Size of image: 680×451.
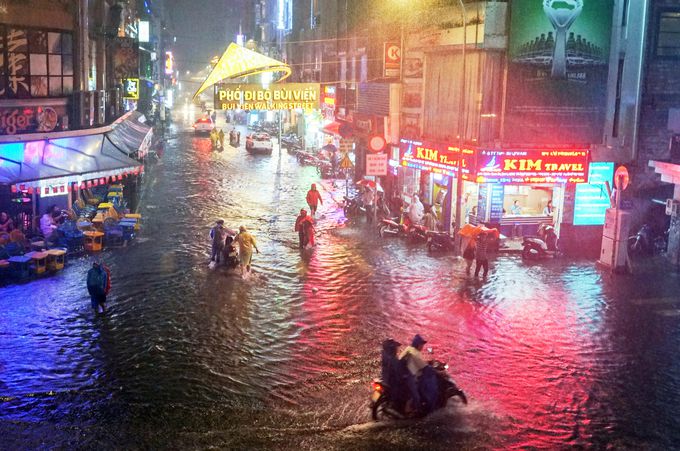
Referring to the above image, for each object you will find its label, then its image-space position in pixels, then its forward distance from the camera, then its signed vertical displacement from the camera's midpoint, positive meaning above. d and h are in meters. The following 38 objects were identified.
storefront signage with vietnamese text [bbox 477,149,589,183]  23.28 -1.14
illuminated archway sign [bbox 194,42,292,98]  30.81 +2.61
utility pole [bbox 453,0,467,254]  22.91 -0.62
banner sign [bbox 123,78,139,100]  34.78 +1.55
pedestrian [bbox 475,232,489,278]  19.50 -3.55
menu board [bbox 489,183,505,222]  24.16 -2.49
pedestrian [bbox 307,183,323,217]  28.83 -3.16
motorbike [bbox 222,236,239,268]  20.64 -4.01
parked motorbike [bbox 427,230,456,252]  23.69 -3.92
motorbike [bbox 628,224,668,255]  23.73 -3.76
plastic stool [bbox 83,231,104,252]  22.61 -4.13
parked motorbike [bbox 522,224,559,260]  22.78 -3.77
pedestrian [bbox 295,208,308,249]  23.30 -3.57
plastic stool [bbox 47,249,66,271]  19.80 -4.19
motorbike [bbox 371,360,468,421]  10.93 -4.39
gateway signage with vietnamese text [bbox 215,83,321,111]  30.30 +1.22
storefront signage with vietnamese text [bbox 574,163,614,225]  24.23 -2.23
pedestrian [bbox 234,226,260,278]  19.53 -3.63
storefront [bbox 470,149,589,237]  23.33 -1.93
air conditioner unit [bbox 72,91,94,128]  24.06 +0.33
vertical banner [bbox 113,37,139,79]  30.27 +2.67
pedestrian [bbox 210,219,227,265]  20.61 -3.63
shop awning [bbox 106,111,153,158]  29.08 -0.85
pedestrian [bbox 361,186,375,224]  29.42 -3.32
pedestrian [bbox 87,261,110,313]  15.67 -3.86
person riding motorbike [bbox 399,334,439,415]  10.85 -4.02
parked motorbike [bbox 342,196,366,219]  30.69 -3.69
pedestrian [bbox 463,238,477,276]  20.31 -3.63
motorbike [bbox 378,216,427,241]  25.16 -3.83
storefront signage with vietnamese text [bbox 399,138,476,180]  23.75 -1.07
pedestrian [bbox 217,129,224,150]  55.93 -1.36
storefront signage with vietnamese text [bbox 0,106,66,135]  20.59 -0.15
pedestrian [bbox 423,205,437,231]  26.02 -3.51
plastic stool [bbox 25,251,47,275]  19.36 -4.18
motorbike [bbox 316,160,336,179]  42.19 -2.82
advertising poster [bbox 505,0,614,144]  23.33 +2.20
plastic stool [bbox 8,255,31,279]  18.91 -4.21
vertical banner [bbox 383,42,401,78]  29.38 +2.94
